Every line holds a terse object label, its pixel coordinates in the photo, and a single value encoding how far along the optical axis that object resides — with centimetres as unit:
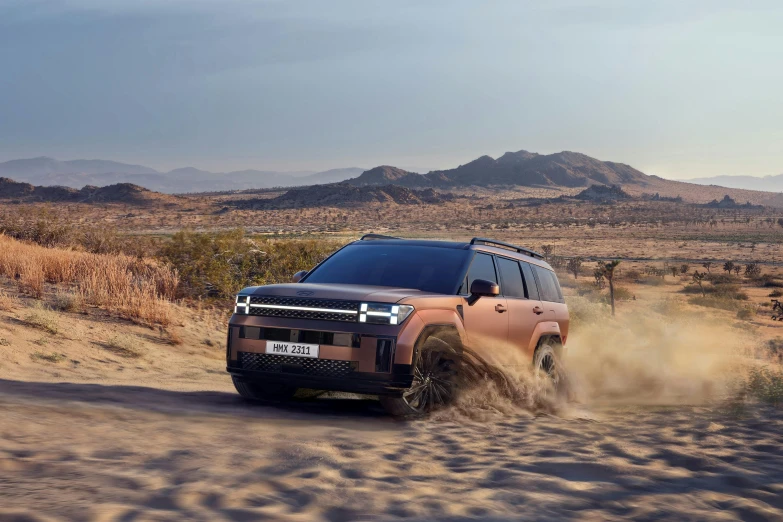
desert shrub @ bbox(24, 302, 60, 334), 1099
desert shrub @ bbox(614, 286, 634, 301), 3133
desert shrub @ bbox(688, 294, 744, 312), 2970
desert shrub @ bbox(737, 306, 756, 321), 2708
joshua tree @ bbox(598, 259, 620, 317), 2730
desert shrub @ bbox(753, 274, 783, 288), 3784
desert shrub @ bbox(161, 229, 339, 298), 1705
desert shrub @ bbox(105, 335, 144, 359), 1117
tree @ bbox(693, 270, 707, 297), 3494
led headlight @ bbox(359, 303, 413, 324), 688
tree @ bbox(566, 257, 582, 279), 4140
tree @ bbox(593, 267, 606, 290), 3504
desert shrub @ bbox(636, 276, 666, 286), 3890
